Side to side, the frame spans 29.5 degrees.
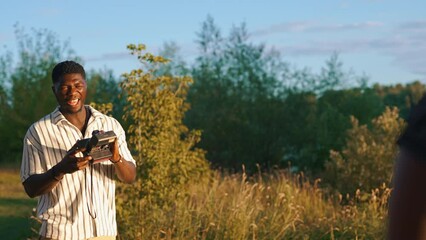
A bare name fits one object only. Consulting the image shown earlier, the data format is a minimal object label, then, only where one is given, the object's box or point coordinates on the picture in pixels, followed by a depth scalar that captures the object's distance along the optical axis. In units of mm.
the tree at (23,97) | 29781
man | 4773
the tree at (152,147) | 10258
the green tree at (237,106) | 23062
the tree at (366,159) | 15391
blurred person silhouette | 1100
